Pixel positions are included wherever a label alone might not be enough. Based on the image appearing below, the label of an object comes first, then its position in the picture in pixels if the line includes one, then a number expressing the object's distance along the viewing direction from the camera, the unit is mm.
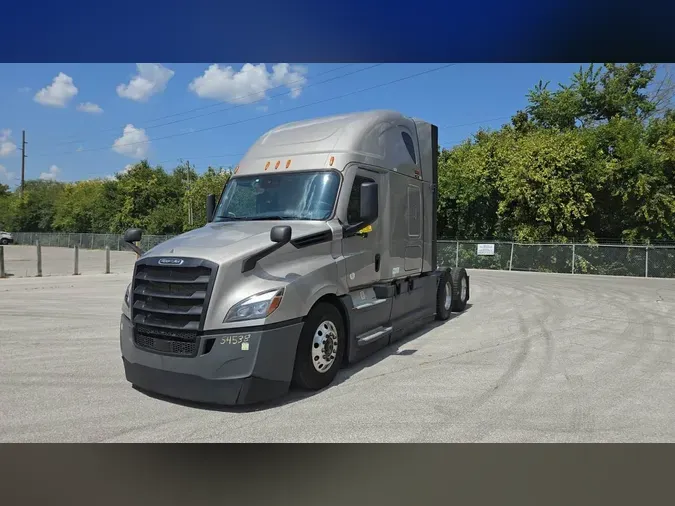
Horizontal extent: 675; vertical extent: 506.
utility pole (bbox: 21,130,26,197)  45250
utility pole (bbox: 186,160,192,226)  40000
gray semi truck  4504
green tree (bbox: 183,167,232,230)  39906
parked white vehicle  57312
